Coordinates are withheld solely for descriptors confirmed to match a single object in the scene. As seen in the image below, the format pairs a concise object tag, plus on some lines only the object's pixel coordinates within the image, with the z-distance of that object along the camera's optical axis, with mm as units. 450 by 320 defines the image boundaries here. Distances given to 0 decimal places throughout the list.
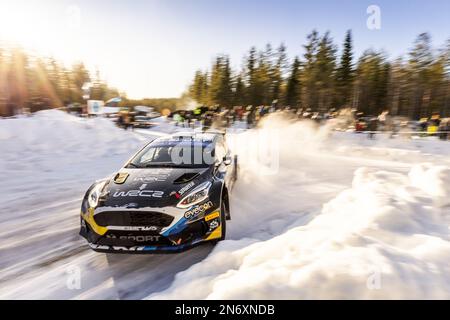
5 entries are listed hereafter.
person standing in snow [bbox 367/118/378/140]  20484
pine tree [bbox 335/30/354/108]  47719
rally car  3750
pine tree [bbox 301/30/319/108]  49531
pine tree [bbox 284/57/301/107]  55281
